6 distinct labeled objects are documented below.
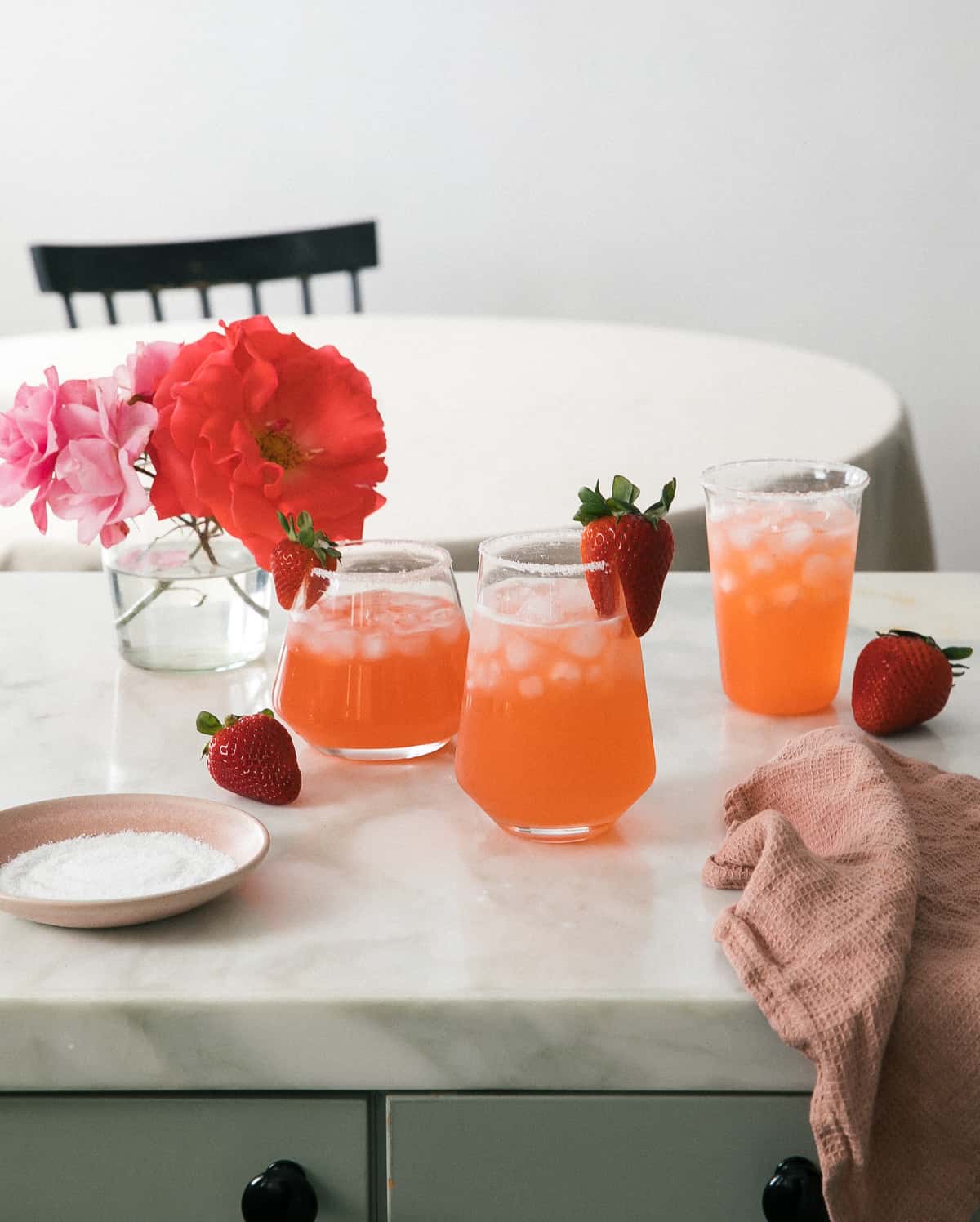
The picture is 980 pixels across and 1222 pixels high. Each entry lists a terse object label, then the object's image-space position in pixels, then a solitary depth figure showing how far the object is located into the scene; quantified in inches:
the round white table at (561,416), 55.1
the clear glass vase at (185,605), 38.3
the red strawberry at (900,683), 34.4
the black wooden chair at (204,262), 94.2
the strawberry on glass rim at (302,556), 32.1
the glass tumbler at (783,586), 35.4
